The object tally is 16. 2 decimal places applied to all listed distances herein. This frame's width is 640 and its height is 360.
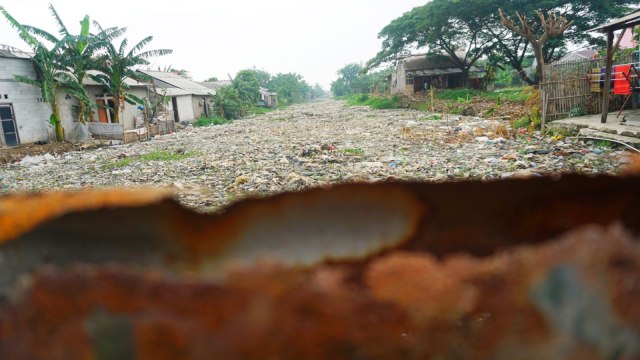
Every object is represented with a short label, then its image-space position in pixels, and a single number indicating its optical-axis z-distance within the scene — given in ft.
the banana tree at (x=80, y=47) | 42.63
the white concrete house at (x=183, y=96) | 72.28
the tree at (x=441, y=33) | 81.76
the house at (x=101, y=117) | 46.98
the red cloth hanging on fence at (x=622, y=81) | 26.86
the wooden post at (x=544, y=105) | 30.48
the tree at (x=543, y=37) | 40.70
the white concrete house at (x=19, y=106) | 41.27
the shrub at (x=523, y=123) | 33.14
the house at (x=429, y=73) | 101.24
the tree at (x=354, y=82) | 187.42
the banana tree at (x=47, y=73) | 40.91
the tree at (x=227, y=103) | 82.64
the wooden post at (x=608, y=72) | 25.46
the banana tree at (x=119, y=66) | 48.37
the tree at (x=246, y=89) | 95.96
